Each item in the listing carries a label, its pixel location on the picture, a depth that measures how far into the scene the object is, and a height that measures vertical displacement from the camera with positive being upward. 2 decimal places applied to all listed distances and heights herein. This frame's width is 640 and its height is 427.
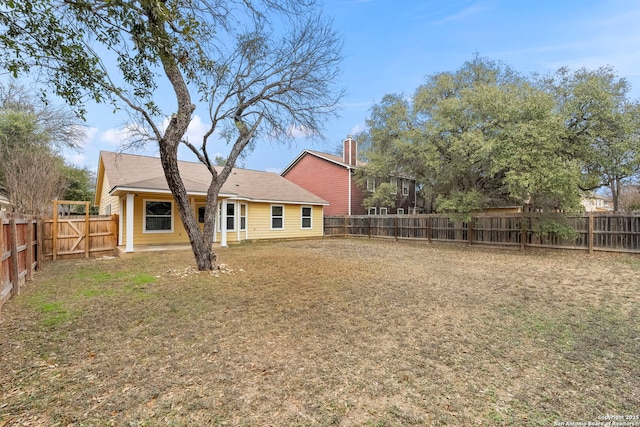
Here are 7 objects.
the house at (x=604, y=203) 40.00 +1.65
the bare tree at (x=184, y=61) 3.55 +2.49
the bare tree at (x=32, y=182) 10.83 +1.19
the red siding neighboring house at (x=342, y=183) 21.16 +2.27
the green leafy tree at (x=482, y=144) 9.88 +2.86
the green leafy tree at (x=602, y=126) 10.67 +3.32
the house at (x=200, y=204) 11.83 +0.43
